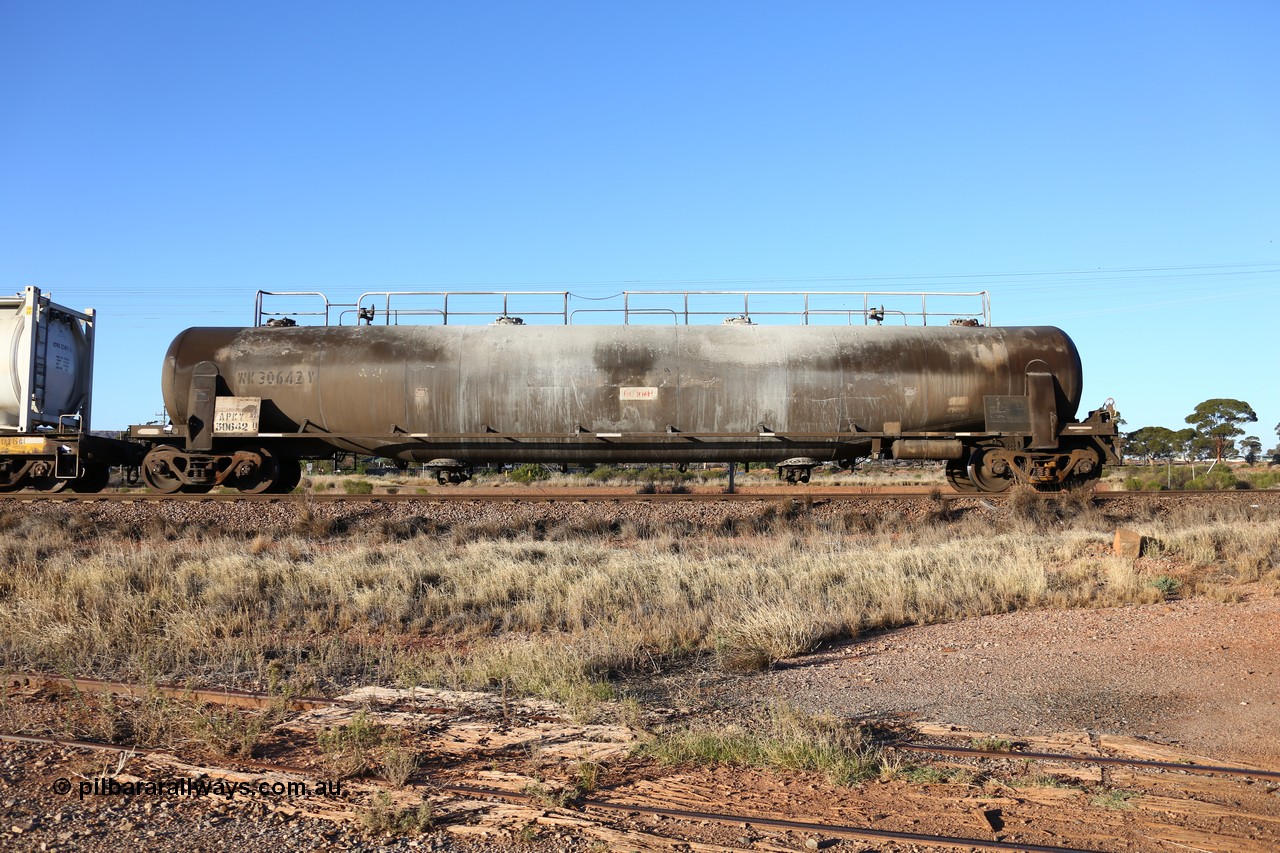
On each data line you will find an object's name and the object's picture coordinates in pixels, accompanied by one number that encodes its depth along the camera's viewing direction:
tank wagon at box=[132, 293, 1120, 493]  16.28
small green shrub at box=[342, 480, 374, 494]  29.62
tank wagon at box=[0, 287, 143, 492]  16.67
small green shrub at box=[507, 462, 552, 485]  37.59
